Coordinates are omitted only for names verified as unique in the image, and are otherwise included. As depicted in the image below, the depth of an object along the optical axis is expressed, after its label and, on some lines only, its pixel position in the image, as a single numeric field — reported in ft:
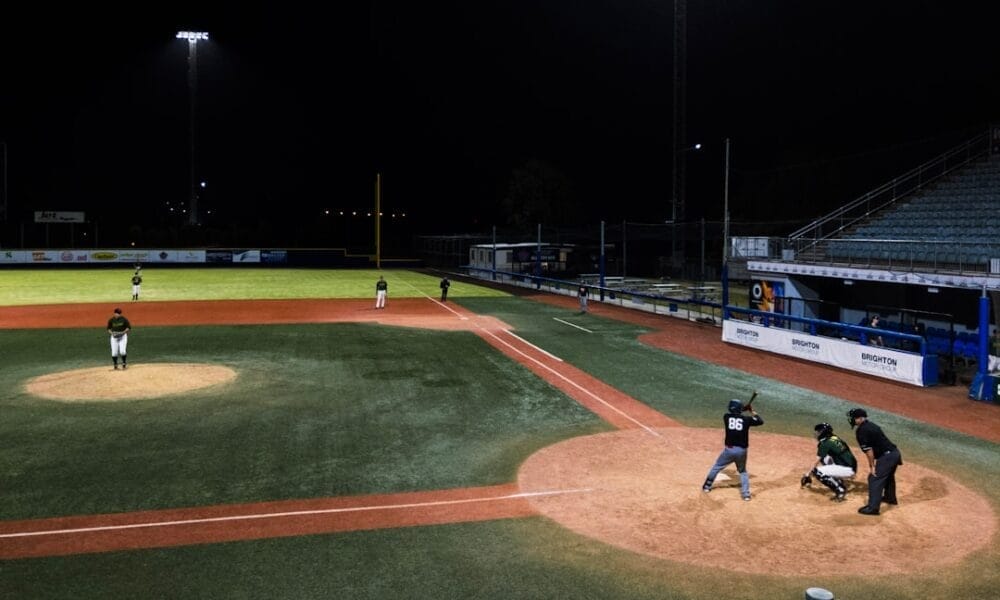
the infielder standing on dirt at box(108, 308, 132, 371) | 70.90
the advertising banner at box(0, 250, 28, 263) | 250.37
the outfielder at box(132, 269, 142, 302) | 137.49
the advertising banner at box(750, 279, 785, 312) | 102.01
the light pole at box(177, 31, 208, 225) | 260.42
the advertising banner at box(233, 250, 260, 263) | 282.15
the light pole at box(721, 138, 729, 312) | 102.40
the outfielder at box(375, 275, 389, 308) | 128.88
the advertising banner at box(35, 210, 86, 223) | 288.92
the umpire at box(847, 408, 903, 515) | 35.68
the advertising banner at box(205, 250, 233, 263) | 278.67
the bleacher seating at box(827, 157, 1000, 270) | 93.86
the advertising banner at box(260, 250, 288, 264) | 284.61
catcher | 37.86
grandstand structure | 77.43
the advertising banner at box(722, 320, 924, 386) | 69.26
